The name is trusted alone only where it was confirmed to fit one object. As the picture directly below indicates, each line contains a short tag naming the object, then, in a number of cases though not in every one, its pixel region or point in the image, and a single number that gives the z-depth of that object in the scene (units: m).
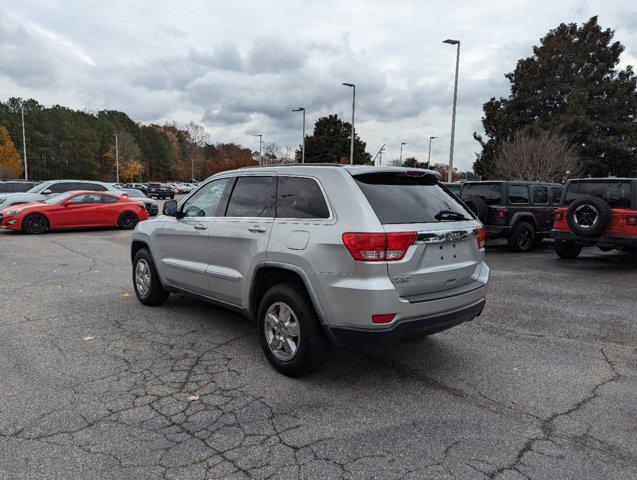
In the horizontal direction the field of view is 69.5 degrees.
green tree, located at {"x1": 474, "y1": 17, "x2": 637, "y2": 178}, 33.84
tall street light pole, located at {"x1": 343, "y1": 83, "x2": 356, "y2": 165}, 29.77
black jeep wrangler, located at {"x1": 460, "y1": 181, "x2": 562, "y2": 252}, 11.11
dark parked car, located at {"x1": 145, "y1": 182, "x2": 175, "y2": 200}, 48.69
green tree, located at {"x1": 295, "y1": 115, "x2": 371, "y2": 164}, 53.84
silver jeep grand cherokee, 3.31
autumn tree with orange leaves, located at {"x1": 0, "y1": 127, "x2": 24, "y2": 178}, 61.47
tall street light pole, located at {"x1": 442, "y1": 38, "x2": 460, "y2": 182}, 20.53
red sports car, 13.55
